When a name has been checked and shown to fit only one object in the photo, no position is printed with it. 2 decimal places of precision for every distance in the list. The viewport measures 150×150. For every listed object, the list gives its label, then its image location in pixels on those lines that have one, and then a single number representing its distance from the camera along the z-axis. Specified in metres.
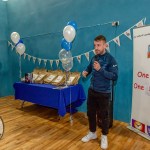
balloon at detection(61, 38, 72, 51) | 3.30
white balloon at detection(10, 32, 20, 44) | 4.32
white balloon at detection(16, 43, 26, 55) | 4.34
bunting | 2.93
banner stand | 2.60
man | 2.25
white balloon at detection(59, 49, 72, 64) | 3.40
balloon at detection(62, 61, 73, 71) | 3.42
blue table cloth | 3.10
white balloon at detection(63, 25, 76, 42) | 3.16
